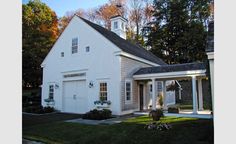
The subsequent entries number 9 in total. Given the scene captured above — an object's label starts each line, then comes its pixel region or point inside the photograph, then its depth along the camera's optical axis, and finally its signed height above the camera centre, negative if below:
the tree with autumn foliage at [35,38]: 21.61 +4.80
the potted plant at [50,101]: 13.94 -1.28
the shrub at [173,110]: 10.66 -1.49
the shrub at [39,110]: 12.79 -1.74
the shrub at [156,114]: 7.96 -1.28
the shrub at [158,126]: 6.62 -1.47
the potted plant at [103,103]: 11.15 -1.15
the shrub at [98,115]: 9.62 -1.56
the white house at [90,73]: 11.34 +0.52
